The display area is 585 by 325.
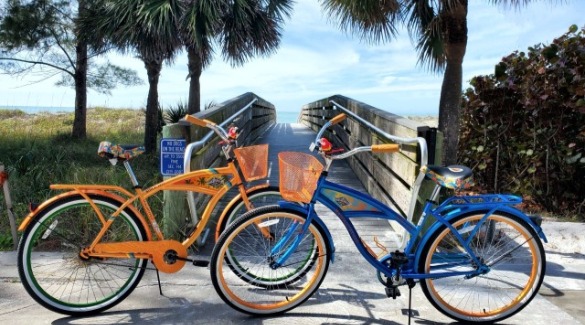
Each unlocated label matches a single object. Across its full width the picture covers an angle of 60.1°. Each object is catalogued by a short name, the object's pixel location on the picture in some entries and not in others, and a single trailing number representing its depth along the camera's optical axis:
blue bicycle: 2.95
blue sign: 4.07
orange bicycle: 3.04
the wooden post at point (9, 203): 3.80
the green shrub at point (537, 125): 5.98
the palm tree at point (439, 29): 7.11
